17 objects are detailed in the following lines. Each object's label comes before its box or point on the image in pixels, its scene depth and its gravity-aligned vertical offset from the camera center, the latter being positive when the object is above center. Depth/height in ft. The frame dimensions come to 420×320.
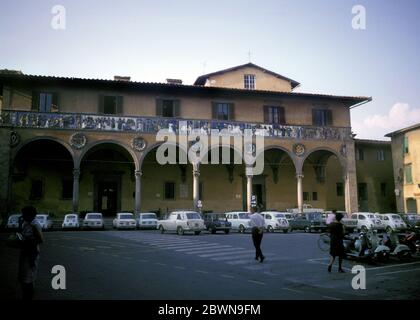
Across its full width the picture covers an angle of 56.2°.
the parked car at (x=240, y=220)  74.48 -2.91
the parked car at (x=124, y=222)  76.95 -3.07
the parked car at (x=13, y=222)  71.10 -2.67
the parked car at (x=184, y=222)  64.75 -2.79
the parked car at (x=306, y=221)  77.03 -3.19
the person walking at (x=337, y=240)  30.01 -2.70
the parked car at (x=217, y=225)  70.90 -3.50
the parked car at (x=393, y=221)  78.06 -3.38
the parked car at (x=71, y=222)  74.38 -2.88
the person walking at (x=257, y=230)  34.37 -2.21
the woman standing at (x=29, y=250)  18.62 -2.11
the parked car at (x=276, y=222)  74.64 -3.23
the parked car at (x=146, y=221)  78.33 -2.97
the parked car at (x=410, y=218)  83.79 -3.06
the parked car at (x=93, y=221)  76.13 -2.81
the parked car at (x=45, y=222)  73.26 -2.77
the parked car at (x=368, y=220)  77.20 -3.18
